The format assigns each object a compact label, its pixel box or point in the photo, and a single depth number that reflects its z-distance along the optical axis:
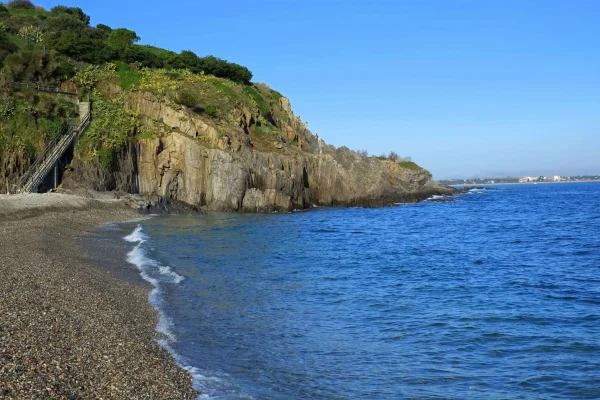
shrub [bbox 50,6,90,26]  100.69
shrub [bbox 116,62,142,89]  68.06
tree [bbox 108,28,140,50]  78.38
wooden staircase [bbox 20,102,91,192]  47.69
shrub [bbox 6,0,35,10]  106.76
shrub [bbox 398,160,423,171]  120.28
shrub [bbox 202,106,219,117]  68.25
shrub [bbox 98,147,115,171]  54.62
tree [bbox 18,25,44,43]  72.11
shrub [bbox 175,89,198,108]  66.69
